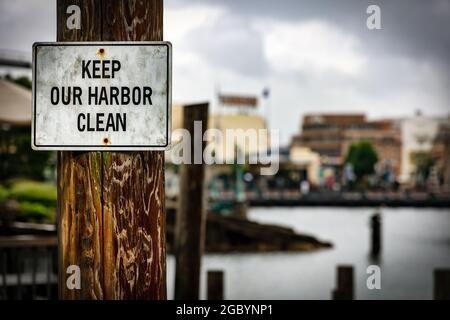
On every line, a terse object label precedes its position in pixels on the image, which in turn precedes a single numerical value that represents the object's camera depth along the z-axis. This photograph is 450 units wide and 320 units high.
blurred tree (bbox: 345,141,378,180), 136.38
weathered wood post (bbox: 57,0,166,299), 3.17
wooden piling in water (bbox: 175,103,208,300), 9.73
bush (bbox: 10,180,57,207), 23.19
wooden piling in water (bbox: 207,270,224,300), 9.51
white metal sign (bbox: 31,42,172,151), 3.22
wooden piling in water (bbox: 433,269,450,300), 8.91
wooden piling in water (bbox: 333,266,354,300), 10.65
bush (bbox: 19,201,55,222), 19.98
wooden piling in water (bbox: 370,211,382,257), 31.08
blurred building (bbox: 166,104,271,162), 130.25
